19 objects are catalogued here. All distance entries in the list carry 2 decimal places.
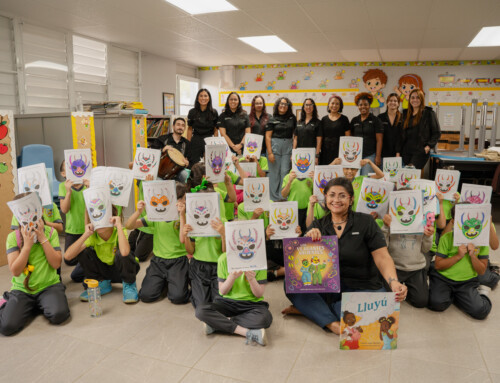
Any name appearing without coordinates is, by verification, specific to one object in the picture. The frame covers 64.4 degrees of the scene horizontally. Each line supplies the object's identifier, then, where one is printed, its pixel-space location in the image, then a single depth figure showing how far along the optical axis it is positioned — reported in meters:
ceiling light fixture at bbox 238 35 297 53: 7.04
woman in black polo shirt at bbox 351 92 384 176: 4.77
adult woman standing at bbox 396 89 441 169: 4.82
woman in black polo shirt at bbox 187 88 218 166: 5.14
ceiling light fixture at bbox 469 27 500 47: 6.23
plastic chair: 4.84
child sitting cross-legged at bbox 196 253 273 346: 2.50
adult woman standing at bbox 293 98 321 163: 5.05
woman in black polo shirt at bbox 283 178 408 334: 2.59
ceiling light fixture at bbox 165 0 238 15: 4.99
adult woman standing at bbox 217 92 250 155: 5.14
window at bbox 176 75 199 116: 10.13
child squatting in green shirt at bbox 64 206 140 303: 3.09
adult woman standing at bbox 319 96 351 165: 4.88
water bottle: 2.81
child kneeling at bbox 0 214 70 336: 2.65
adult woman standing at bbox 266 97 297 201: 5.27
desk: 5.89
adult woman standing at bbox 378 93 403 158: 4.91
